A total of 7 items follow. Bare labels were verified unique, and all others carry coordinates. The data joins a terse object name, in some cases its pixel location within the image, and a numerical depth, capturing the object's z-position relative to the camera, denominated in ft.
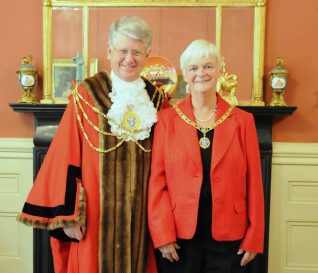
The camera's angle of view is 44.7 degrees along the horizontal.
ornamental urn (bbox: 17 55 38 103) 7.66
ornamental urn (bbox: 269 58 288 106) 7.49
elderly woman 4.69
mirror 7.89
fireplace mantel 7.60
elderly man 4.97
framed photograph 8.00
